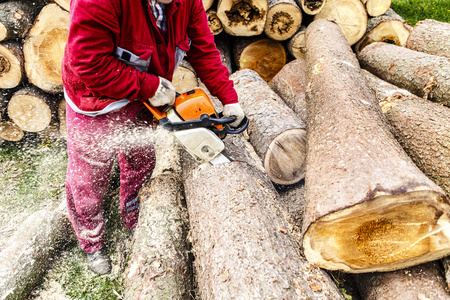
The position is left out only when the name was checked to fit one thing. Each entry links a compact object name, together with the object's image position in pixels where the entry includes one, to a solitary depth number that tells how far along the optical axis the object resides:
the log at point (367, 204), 1.22
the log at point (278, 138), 2.20
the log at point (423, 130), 1.62
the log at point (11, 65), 2.75
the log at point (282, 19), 3.22
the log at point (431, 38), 2.87
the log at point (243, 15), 3.07
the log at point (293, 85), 2.84
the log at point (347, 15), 3.52
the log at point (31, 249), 1.84
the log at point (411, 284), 1.34
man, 1.46
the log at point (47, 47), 2.68
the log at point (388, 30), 3.71
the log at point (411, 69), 2.23
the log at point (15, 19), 2.64
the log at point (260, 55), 3.62
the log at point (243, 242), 1.32
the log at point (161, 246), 1.62
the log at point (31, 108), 2.98
